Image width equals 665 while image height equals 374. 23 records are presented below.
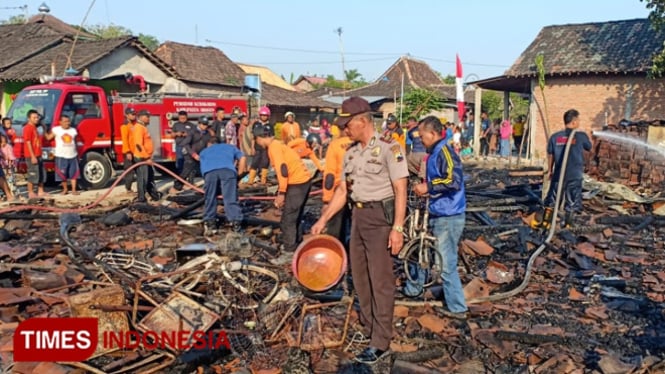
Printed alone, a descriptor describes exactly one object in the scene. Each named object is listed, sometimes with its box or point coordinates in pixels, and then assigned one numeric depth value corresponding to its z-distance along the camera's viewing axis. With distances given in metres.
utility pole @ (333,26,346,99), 43.57
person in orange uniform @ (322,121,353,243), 6.76
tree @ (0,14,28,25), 51.19
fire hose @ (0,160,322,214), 9.52
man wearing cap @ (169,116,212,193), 13.34
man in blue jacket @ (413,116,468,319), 5.31
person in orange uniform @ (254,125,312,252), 7.32
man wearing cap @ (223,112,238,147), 15.44
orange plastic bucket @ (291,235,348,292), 5.21
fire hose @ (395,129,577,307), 5.74
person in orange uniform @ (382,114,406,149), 11.61
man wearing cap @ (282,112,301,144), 13.24
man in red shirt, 11.95
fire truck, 13.37
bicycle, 5.82
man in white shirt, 12.40
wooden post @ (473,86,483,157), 25.77
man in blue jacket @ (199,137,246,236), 8.40
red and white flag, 21.00
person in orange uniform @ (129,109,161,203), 11.32
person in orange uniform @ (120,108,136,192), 11.91
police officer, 4.54
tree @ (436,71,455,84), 59.42
